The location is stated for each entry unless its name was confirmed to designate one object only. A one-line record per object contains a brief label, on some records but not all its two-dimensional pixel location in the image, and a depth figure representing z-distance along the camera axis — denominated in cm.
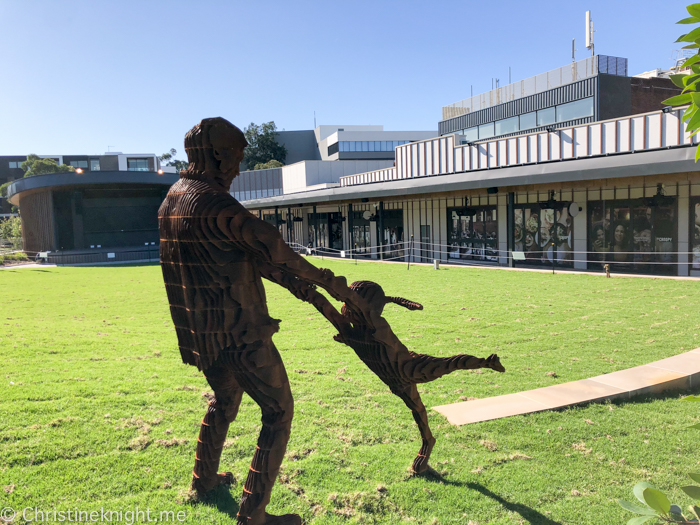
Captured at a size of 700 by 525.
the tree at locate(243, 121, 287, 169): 7950
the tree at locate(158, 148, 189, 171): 9814
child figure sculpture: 327
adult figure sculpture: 269
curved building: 3828
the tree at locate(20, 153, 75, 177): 6850
